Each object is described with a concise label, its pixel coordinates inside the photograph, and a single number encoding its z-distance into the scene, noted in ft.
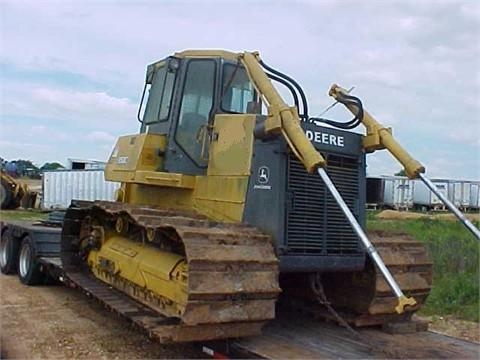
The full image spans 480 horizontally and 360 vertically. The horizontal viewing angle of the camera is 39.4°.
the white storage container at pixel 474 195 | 159.43
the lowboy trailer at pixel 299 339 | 18.24
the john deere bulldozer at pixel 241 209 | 17.49
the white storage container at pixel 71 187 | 103.19
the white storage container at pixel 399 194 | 148.25
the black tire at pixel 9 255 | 38.24
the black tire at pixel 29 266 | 34.58
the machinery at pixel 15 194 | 89.45
